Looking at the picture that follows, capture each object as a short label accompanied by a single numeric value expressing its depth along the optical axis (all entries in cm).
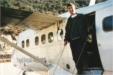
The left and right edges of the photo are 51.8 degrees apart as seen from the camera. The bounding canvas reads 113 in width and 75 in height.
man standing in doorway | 333
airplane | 312
